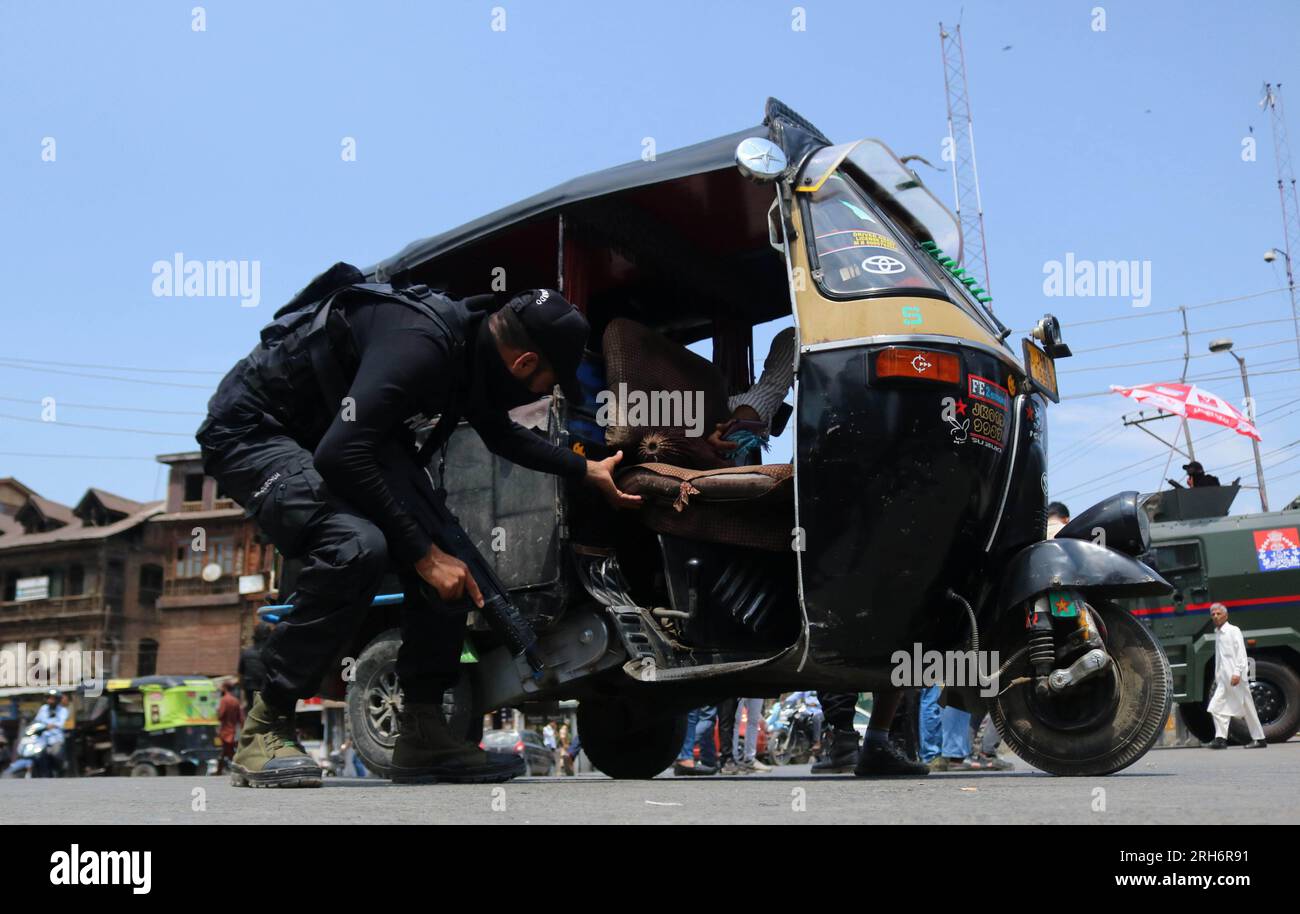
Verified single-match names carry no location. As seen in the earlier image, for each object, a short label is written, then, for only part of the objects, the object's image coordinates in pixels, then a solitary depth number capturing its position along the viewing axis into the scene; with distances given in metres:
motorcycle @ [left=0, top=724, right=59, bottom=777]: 19.39
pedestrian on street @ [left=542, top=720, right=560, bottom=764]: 24.18
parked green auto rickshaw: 25.28
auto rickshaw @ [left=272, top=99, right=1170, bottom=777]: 4.98
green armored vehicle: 14.79
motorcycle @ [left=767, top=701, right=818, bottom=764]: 19.78
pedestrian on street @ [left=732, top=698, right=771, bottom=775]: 12.65
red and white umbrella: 20.26
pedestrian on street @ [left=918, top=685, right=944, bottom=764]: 9.86
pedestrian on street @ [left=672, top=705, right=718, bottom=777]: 10.18
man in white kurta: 13.36
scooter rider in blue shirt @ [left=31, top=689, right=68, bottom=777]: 19.88
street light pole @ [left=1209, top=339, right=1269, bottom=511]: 30.08
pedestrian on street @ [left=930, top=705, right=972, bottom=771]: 9.67
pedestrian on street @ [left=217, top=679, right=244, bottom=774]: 17.92
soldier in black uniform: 4.67
